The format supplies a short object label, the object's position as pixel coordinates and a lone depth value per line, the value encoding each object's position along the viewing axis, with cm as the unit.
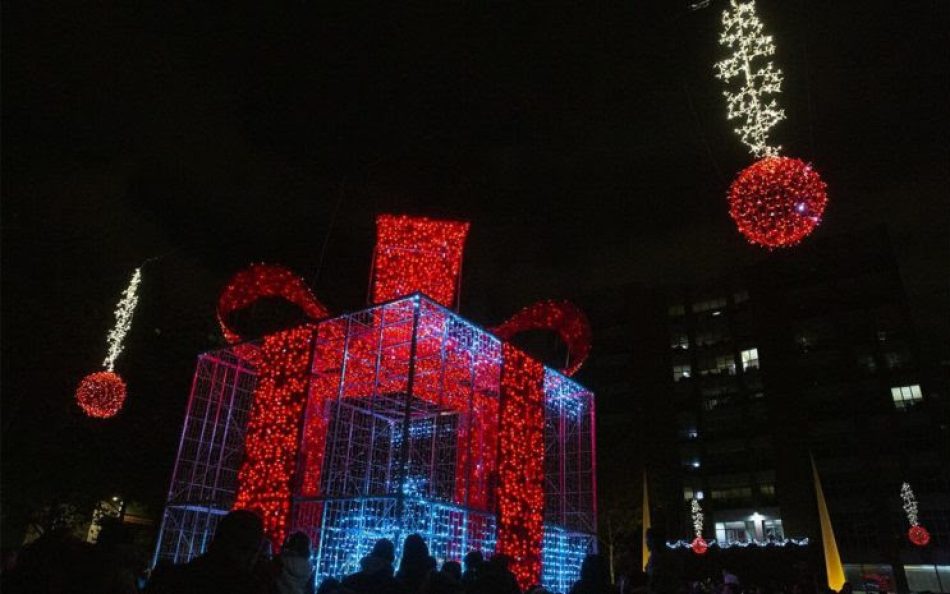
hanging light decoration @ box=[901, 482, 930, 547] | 3306
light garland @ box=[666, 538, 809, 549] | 3130
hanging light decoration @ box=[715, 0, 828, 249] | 551
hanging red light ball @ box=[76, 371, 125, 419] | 991
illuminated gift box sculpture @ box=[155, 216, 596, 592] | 1003
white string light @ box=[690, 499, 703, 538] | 3900
